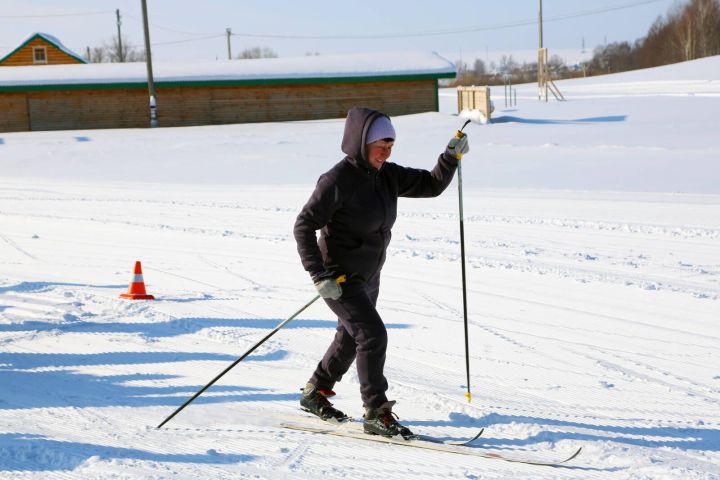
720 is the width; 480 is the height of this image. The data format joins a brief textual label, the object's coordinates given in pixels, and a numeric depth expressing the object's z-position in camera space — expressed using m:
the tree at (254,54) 114.99
